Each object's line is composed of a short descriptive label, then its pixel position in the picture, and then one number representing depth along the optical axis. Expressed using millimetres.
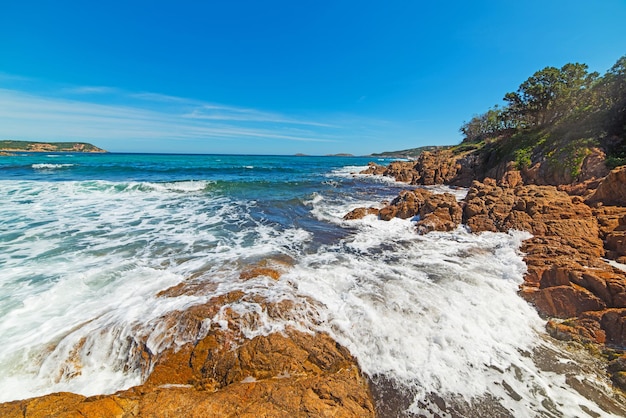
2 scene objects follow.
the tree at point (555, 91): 26812
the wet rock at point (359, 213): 15412
